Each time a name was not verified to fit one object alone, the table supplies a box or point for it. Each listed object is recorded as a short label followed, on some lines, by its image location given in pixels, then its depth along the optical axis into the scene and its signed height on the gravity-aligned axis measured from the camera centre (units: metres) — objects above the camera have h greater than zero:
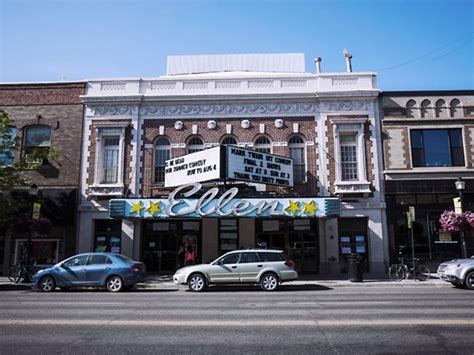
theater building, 21.64 +4.68
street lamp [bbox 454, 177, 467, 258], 18.84 +2.02
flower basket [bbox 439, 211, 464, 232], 19.36 +0.79
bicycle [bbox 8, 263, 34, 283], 18.33 -1.47
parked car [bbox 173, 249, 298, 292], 15.37 -1.30
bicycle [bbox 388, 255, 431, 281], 18.95 -1.51
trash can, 18.16 -1.33
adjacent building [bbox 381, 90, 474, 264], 21.52 +4.05
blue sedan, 15.12 -1.25
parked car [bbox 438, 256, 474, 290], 14.75 -1.24
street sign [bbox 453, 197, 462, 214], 19.08 +1.51
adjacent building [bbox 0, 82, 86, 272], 21.75 +4.45
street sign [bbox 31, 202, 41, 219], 18.67 +1.33
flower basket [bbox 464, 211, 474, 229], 19.25 +0.92
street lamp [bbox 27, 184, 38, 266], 18.83 +1.58
